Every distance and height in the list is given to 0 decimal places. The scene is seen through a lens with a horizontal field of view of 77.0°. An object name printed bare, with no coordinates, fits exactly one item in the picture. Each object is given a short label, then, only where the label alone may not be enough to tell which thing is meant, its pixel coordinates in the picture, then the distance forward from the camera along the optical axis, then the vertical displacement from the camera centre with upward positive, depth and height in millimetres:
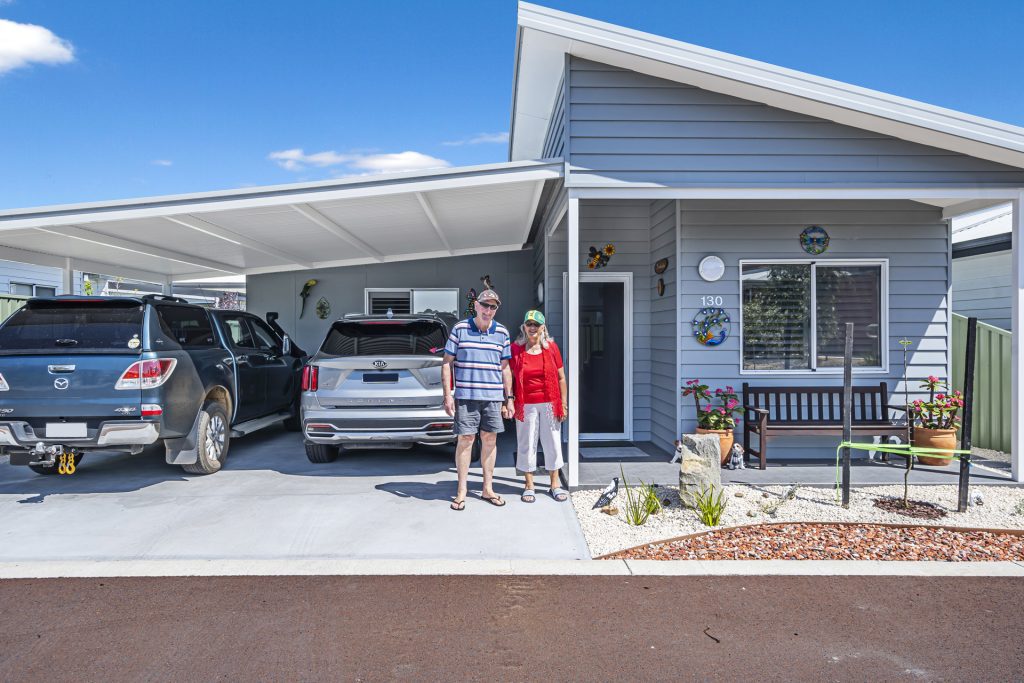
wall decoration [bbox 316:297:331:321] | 10688 +412
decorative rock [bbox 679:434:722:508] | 5012 -1032
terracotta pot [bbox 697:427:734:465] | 6562 -1078
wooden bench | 6500 -805
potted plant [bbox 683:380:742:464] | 6615 -788
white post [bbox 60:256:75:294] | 7949 +666
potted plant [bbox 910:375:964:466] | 6625 -875
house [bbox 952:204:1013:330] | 9922 +997
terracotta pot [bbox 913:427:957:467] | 6609 -1058
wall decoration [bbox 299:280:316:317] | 10688 +743
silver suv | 6043 -606
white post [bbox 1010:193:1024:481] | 5980 -68
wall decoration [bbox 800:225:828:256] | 7086 +1060
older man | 5105 -358
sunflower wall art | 7770 +957
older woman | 5375 -508
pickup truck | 5230 -424
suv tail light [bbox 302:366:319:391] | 6176 -435
